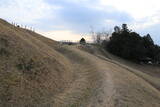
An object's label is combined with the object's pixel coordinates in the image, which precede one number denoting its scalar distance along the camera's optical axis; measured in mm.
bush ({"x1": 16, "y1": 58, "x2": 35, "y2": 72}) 11067
